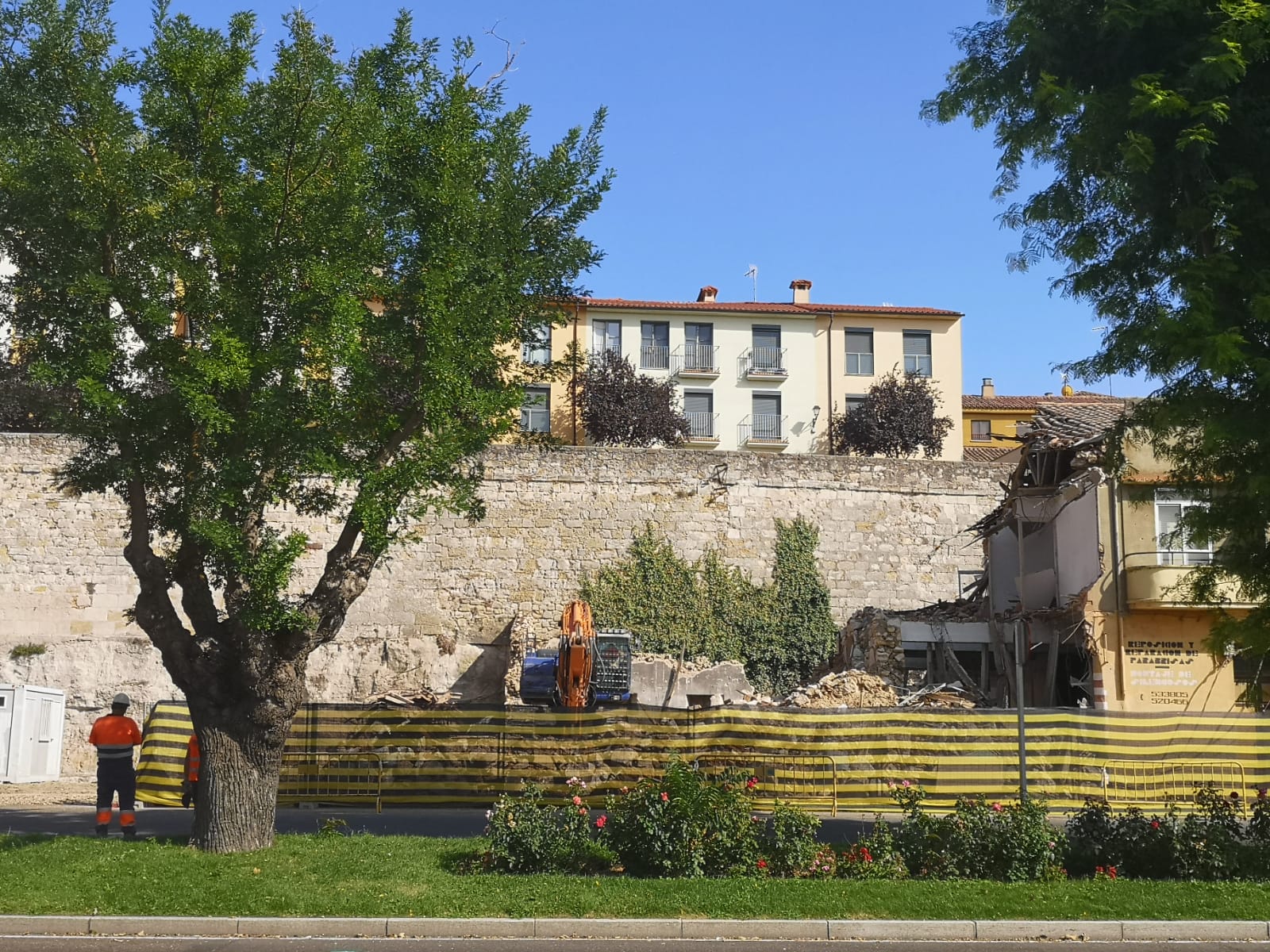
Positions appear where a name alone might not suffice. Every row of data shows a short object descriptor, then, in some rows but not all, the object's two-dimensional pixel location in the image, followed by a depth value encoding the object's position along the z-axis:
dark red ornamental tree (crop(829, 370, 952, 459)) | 42.66
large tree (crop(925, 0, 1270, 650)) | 10.23
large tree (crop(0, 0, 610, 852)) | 11.28
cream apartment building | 46.78
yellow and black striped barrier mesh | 16.25
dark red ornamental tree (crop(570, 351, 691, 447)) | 40.94
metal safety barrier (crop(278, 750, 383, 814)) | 16.06
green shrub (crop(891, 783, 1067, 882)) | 10.94
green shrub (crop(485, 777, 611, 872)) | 10.95
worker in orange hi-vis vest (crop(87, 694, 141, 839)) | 12.93
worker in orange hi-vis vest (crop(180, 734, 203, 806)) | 13.87
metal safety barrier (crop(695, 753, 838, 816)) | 16.17
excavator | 20.58
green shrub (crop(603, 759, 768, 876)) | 10.88
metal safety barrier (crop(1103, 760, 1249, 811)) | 16.31
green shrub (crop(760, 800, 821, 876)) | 11.03
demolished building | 21.45
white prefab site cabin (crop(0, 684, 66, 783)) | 20.62
